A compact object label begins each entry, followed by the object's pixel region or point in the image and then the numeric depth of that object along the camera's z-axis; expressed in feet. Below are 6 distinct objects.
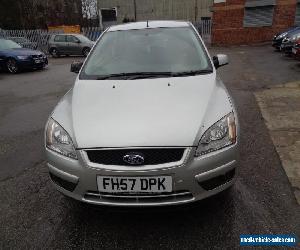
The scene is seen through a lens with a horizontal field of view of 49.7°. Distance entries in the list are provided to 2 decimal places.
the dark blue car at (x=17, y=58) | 43.78
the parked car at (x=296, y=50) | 34.24
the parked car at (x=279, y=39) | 52.90
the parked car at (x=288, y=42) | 44.97
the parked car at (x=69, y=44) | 67.62
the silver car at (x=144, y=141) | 7.95
